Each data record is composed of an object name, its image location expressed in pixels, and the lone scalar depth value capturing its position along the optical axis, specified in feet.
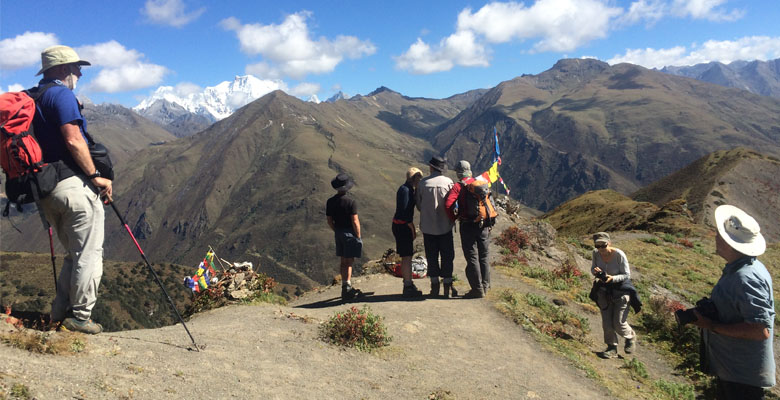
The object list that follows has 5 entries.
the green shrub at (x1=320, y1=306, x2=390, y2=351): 25.68
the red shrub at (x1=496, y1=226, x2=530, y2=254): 58.55
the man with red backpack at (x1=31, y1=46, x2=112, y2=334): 17.85
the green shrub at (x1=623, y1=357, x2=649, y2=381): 28.50
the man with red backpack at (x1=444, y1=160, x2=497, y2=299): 32.91
